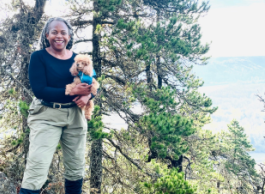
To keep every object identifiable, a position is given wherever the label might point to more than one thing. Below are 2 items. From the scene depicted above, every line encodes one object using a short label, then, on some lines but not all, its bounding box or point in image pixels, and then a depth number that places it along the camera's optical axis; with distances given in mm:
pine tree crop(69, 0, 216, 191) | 6754
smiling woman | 2234
